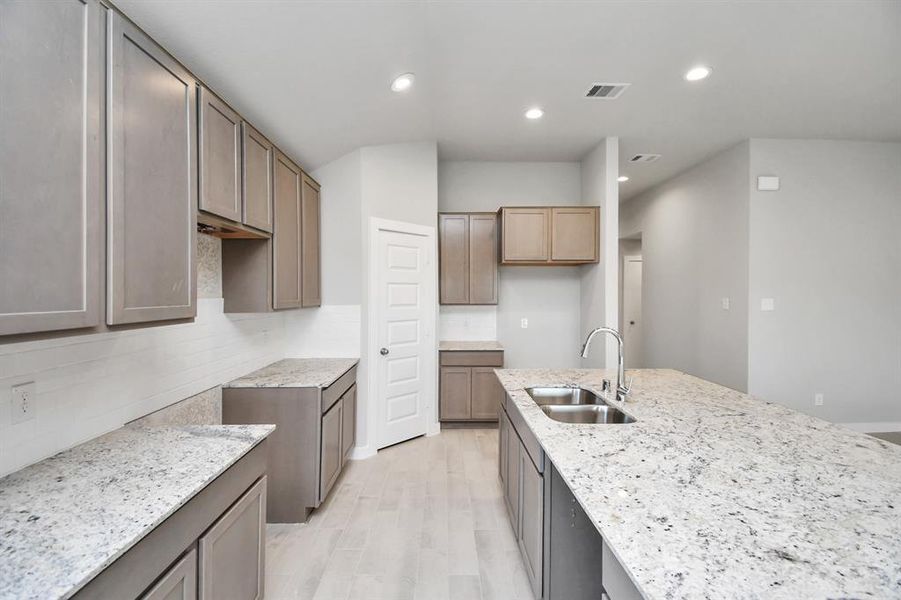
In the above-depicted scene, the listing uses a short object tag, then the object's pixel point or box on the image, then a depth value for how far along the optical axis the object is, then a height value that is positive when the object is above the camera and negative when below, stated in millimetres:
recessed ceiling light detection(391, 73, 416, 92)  2650 +1557
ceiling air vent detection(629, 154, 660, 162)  4371 +1667
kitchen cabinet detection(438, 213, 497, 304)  4305 +520
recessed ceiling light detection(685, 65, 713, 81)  2674 +1630
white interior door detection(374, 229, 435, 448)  3566 -306
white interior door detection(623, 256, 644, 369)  7008 -83
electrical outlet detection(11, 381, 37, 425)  1258 -333
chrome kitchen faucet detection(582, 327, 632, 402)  1972 -421
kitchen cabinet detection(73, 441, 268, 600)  942 -741
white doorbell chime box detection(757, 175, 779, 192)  3873 +1200
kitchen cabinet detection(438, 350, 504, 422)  4102 -904
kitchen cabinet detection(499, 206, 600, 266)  4035 +714
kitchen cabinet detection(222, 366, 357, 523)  2426 -873
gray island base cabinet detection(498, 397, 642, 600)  1524 -987
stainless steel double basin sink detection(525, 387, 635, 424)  2002 -587
